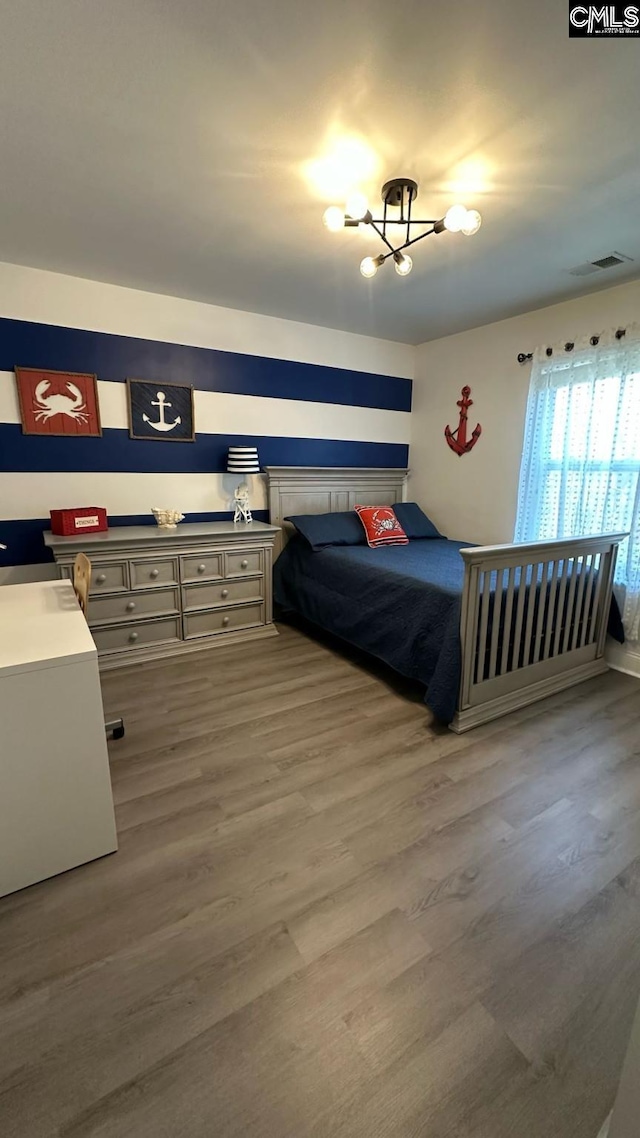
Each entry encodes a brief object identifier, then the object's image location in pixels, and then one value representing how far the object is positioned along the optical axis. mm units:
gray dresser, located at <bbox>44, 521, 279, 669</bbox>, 2818
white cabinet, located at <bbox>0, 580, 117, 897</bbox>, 1335
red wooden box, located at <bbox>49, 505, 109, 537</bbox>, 2803
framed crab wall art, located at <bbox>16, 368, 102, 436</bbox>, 2799
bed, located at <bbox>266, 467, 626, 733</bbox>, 2215
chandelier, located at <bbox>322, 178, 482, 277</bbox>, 1724
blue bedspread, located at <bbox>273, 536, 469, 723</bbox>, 2250
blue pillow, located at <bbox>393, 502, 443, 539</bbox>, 3949
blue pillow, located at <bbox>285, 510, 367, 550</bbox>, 3469
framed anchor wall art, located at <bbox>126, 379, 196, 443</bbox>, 3133
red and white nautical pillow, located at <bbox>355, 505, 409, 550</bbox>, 3598
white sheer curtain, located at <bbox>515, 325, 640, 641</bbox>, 2746
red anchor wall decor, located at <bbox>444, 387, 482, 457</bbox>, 3779
